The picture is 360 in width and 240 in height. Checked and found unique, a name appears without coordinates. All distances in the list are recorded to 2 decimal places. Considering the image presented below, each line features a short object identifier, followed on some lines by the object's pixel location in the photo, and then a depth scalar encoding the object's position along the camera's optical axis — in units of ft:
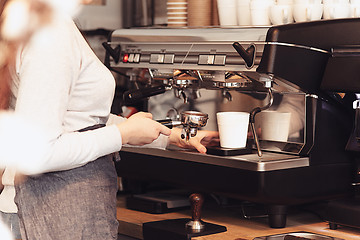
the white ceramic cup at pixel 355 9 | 7.61
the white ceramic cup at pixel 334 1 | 7.62
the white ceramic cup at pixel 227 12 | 8.39
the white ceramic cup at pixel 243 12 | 8.21
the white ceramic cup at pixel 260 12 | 7.97
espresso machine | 7.18
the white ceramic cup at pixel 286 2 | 7.93
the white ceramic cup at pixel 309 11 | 7.63
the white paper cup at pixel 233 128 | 7.52
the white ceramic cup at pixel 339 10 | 7.58
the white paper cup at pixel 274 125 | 7.53
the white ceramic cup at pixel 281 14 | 7.74
